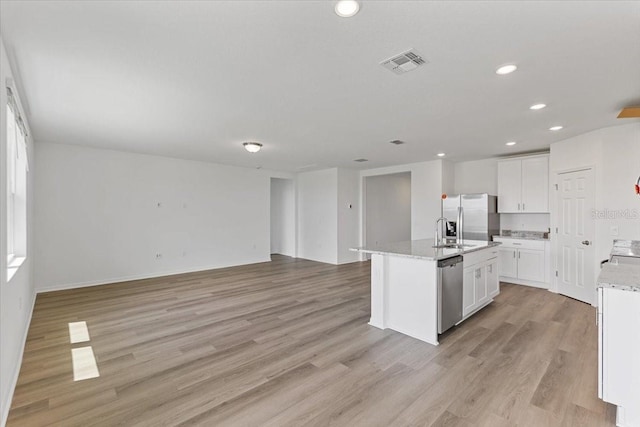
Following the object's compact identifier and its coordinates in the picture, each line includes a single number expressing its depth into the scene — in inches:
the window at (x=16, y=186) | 105.4
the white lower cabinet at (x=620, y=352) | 73.6
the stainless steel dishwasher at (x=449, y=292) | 123.9
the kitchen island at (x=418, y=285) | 123.5
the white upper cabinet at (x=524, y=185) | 212.1
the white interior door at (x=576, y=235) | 171.5
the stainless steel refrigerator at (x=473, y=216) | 228.5
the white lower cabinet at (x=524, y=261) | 207.2
